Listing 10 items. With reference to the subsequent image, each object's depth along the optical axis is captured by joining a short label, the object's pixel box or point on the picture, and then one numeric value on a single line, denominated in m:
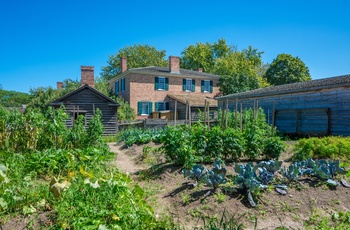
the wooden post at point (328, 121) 14.71
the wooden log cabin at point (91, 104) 19.55
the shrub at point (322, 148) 7.77
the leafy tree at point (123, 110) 24.07
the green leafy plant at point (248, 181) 4.05
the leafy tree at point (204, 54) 43.69
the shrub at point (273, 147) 7.34
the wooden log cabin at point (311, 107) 14.14
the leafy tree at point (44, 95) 26.36
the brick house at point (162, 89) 26.56
